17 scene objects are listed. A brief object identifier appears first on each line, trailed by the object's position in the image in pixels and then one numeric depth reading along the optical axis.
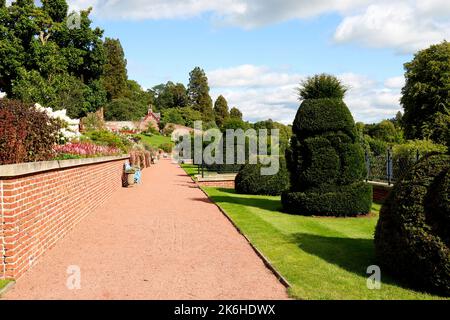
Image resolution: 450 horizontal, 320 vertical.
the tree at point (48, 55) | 36.98
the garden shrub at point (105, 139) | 21.02
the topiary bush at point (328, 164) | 11.03
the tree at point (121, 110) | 83.19
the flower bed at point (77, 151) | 9.72
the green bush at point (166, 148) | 79.38
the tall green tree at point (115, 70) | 78.38
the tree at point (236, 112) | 102.51
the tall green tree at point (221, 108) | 97.88
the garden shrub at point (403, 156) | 12.80
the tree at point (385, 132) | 50.04
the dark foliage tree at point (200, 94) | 102.56
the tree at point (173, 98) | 118.70
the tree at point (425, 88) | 32.59
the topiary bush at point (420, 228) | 4.95
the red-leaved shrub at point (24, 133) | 6.38
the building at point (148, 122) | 83.31
